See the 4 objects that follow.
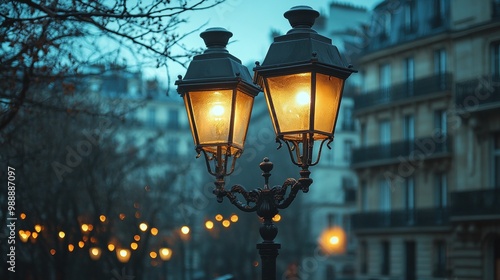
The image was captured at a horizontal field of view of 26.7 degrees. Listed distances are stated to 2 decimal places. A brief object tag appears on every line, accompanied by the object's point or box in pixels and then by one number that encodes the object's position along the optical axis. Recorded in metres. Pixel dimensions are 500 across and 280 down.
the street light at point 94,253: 39.97
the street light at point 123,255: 41.04
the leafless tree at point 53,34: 12.99
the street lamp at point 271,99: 8.62
